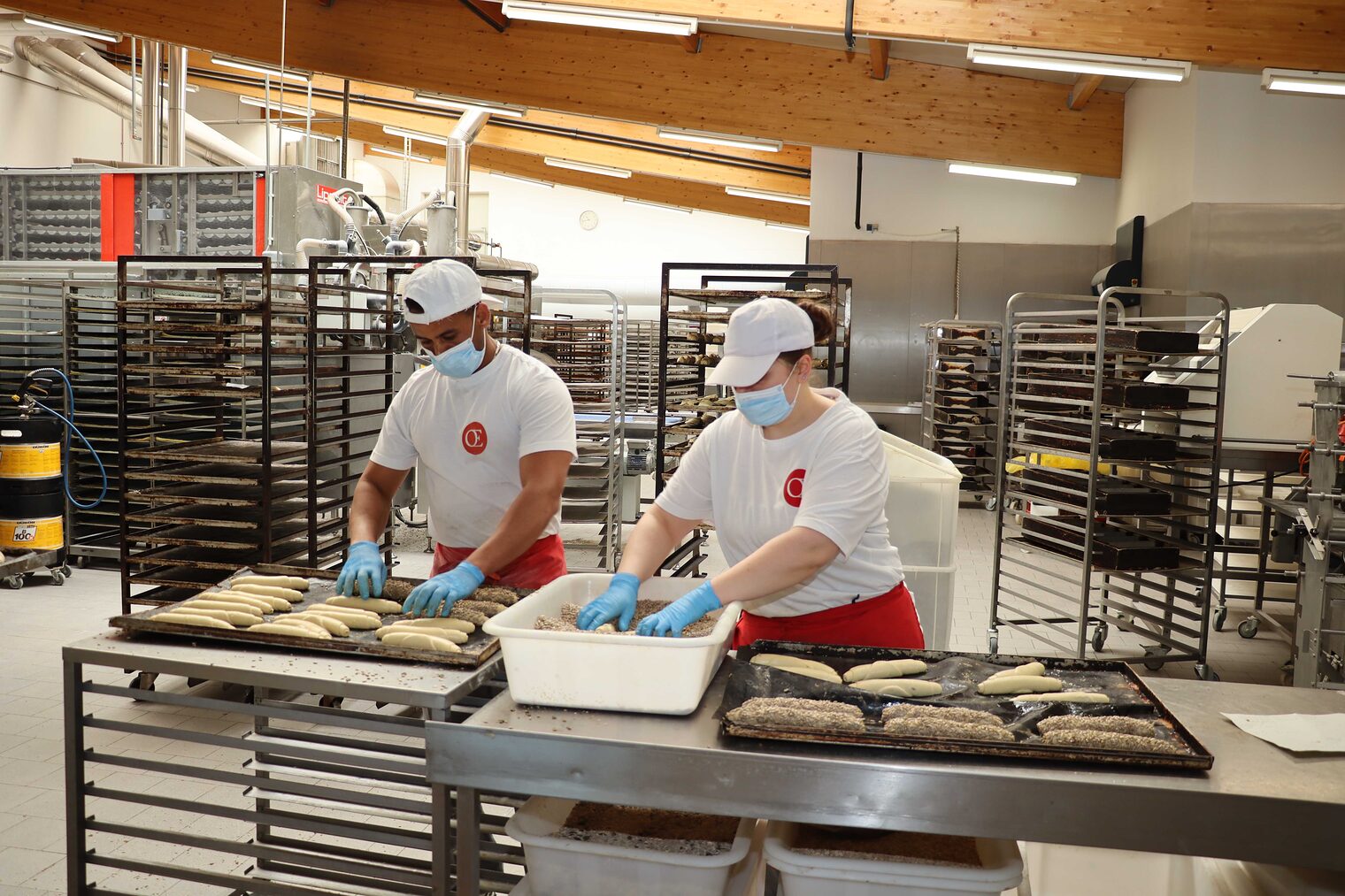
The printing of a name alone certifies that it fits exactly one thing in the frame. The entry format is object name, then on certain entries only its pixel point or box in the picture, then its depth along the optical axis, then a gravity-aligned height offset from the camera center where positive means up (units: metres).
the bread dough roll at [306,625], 2.09 -0.54
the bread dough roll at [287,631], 2.08 -0.55
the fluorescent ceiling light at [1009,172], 9.70 +2.08
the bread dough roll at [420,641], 2.00 -0.55
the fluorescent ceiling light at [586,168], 13.05 +2.74
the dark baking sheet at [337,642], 2.00 -0.57
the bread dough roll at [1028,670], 1.84 -0.52
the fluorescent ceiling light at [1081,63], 6.29 +2.06
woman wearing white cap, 2.05 -0.29
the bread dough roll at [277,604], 2.32 -0.55
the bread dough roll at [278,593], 2.42 -0.54
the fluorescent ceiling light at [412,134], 12.41 +2.91
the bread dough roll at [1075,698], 1.74 -0.53
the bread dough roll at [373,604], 2.32 -0.55
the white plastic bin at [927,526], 3.94 -0.56
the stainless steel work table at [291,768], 1.91 -0.92
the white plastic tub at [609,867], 1.71 -0.85
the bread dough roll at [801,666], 1.87 -0.54
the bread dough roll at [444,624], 2.15 -0.54
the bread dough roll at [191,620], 2.13 -0.55
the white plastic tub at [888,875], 1.64 -0.81
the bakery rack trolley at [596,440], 5.93 -0.41
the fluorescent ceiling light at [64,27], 7.63 +2.56
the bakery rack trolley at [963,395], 9.77 -0.09
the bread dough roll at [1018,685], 1.78 -0.53
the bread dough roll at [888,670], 1.86 -0.53
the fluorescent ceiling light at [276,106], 11.87 +3.16
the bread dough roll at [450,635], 2.09 -0.55
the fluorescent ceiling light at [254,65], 8.23 +2.58
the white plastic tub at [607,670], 1.65 -0.49
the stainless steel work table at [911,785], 1.45 -0.60
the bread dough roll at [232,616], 2.18 -0.54
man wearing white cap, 2.64 -0.20
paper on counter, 1.63 -0.56
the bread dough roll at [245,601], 2.29 -0.54
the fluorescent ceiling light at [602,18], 6.44 +2.31
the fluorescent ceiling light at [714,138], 8.96 +2.18
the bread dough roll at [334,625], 2.14 -0.55
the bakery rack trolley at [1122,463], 4.70 -0.34
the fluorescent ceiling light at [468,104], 8.51 +2.32
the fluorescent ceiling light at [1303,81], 5.93 +1.87
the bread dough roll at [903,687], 1.78 -0.54
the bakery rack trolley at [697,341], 4.27 +0.17
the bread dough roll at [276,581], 2.51 -0.54
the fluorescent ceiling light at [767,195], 13.16 +2.47
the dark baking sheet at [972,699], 1.54 -0.54
